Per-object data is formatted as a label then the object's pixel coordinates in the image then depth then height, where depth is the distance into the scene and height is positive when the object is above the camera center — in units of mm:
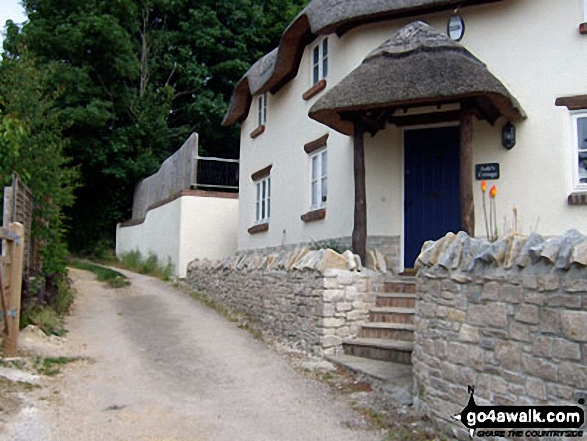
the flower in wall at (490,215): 9555 +761
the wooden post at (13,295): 7273 -432
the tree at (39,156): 9586 +1670
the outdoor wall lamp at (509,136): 9555 +2000
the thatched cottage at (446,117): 8742 +2263
